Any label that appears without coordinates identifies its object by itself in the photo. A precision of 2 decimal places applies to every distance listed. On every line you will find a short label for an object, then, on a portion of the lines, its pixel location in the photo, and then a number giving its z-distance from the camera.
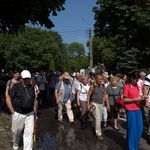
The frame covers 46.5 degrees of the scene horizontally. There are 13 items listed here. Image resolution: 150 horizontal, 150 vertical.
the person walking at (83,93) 5.47
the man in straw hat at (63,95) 5.82
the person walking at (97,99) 4.53
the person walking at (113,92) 5.17
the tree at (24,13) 7.05
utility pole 16.34
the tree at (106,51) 31.20
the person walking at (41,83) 8.18
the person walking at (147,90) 4.02
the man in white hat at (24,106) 3.29
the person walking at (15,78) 5.31
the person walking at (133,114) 3.61
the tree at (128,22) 11.66
